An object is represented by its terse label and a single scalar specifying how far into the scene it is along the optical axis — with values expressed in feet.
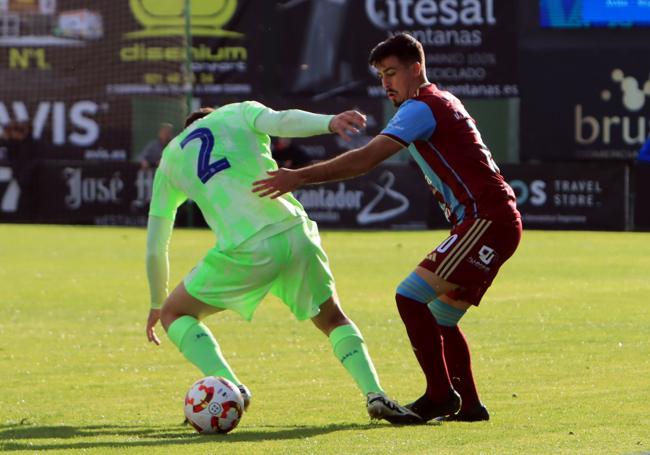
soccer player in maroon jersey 50.49
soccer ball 49.93
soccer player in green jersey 52.21
